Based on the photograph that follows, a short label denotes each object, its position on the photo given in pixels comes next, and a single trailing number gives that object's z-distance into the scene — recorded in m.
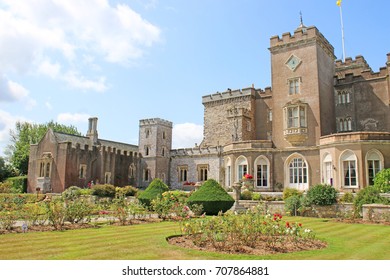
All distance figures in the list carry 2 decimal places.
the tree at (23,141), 48.00
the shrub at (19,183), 38.66
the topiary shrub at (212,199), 19.31
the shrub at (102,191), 31.00
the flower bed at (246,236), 9.41
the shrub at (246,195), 25.11
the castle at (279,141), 27.16
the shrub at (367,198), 18.47
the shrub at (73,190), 30.02
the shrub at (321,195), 20.06
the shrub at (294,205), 20.84
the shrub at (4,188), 35.12
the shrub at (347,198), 21.42
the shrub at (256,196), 24.95
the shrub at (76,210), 14.25
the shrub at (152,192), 22.59
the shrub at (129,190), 31.51
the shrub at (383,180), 21.43
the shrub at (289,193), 24.12
